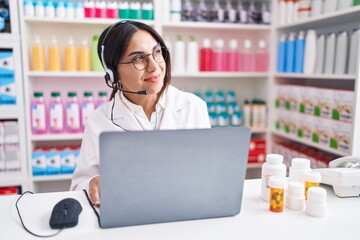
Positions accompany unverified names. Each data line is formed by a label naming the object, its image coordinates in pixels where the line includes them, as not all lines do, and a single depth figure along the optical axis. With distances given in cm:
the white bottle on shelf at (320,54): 216
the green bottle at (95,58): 242
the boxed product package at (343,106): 191
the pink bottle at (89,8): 235
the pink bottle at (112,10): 238
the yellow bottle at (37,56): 234
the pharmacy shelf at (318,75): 194
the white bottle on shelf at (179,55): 253
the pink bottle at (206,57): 262
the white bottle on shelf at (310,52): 221
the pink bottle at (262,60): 273
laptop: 73
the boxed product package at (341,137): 194
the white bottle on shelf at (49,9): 229
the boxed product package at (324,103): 209
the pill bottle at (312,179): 96
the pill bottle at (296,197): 92
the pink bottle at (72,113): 241
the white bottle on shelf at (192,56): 256
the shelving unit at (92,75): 236
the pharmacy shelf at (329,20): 192
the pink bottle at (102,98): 249
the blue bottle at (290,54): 241
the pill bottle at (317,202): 87
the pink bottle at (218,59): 264
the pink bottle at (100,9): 236
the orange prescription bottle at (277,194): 90
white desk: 78
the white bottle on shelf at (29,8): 225
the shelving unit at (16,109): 223
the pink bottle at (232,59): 268
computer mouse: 81
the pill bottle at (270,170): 96
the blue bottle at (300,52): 230
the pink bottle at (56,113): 238
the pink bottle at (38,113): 236
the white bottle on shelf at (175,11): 247
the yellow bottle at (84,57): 241
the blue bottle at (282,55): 253
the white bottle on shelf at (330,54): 206
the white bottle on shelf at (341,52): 197
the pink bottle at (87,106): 244
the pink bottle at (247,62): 273
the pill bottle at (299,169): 101
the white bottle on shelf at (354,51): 188
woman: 125
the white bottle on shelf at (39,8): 227
